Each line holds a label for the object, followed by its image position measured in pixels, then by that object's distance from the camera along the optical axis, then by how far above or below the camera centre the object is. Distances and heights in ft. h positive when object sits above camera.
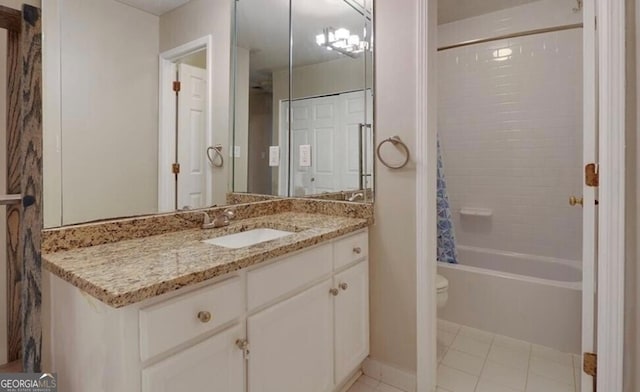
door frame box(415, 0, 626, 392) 4.30 +0.00
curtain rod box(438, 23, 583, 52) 8.55 +4.29
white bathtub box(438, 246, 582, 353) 6.73 -2.40
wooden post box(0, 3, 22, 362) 3.04 +0.19
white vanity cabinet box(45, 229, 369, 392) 2.71 -1.37
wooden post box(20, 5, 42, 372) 2.92 +0.11
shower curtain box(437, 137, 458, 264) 8.45 -0.95
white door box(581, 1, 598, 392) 4.63 -0.10
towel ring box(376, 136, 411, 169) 5.44 +0.76
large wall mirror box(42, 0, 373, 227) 3.90 +1.44
